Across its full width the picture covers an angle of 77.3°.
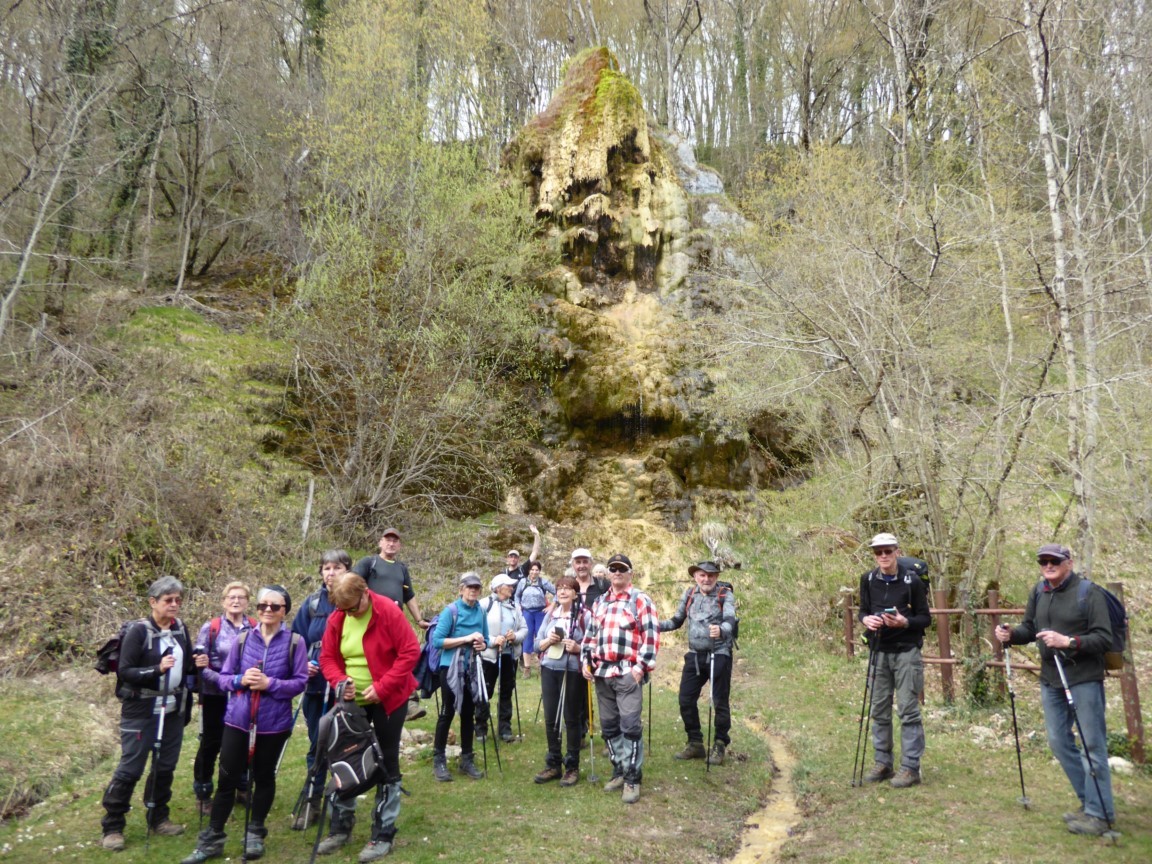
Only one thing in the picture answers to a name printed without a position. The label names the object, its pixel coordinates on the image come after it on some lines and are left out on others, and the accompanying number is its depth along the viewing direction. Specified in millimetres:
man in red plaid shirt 6512
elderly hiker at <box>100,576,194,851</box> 5418
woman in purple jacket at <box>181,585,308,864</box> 5180
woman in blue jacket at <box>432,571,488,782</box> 6797
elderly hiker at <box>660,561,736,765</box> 7508
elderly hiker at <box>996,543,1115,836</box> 5367
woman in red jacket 5066
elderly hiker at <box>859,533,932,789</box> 6504
